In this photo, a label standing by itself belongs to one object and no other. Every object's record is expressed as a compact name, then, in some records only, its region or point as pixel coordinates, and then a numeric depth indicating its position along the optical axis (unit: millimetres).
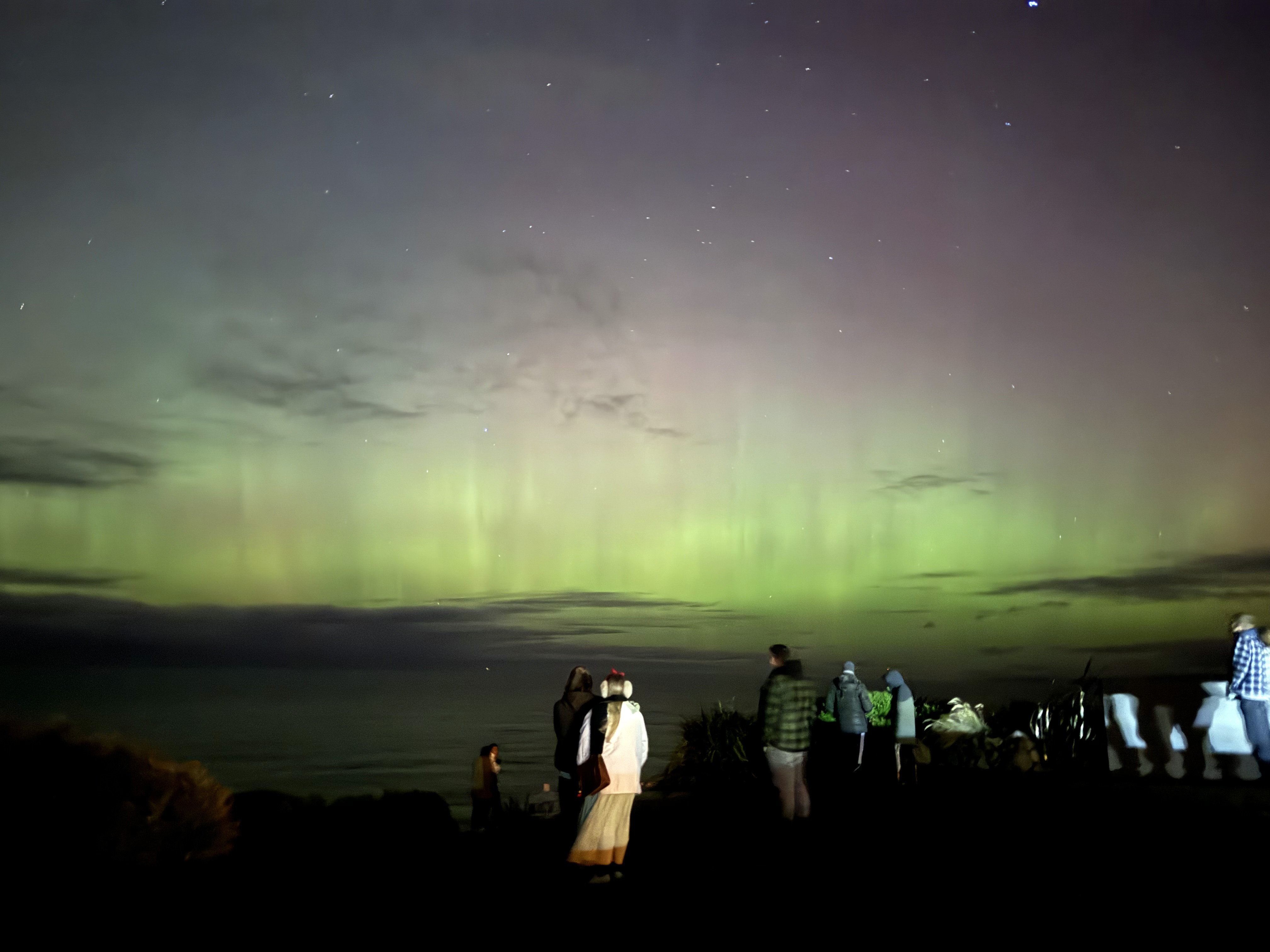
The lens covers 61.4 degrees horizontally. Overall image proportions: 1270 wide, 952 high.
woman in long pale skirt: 8461
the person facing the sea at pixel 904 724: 14094
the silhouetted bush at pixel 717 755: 15219
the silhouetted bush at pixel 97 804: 8422
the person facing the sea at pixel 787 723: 9977
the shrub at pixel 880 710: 18469
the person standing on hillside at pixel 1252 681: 10586
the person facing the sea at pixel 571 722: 9516
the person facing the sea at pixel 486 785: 13117
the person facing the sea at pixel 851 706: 13891
